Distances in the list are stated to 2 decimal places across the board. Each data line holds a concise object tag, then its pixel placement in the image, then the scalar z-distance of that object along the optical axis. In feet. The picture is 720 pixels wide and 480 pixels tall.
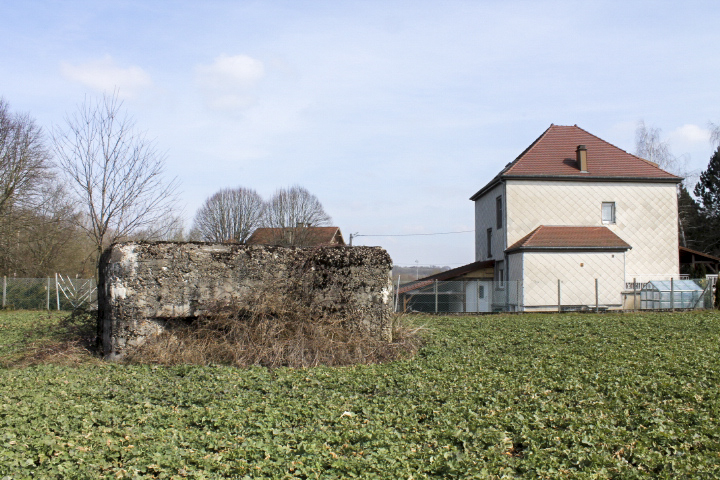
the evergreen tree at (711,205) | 155.84
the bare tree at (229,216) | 155.22
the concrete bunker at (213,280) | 30.78
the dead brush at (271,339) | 29.71
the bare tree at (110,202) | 63.87
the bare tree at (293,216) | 162.81
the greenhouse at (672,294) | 78.59
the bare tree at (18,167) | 94.22
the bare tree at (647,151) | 140.56
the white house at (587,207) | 92.84
